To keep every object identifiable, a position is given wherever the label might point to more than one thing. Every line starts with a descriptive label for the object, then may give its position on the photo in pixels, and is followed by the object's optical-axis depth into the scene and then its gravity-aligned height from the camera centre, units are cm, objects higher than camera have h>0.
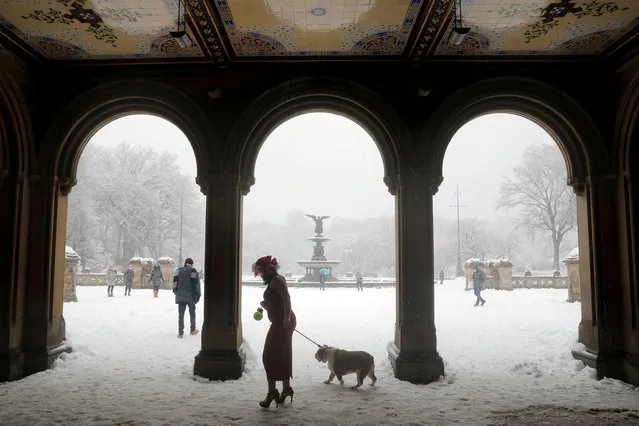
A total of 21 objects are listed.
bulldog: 625 -134
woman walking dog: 541 -93
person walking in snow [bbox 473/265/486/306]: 1593 -75
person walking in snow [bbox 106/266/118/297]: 1820 -81
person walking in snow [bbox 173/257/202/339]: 954 -59
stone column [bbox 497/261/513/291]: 2292 -79
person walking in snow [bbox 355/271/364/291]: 2364 -110
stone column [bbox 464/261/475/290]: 2387 -63
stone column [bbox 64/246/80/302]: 1628 -52
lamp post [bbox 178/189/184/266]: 3521 +302
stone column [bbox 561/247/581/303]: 1666 -57
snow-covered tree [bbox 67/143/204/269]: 3578 +395
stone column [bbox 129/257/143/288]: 2252 -53
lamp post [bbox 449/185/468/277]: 3878 -78
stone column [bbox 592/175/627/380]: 686 -26
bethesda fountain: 2761 -20
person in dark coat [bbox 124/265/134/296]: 1922 -89
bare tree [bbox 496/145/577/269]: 3550 +507
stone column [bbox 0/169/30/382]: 682 -3
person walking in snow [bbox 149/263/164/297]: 1766 -64
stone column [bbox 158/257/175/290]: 2205 -47
